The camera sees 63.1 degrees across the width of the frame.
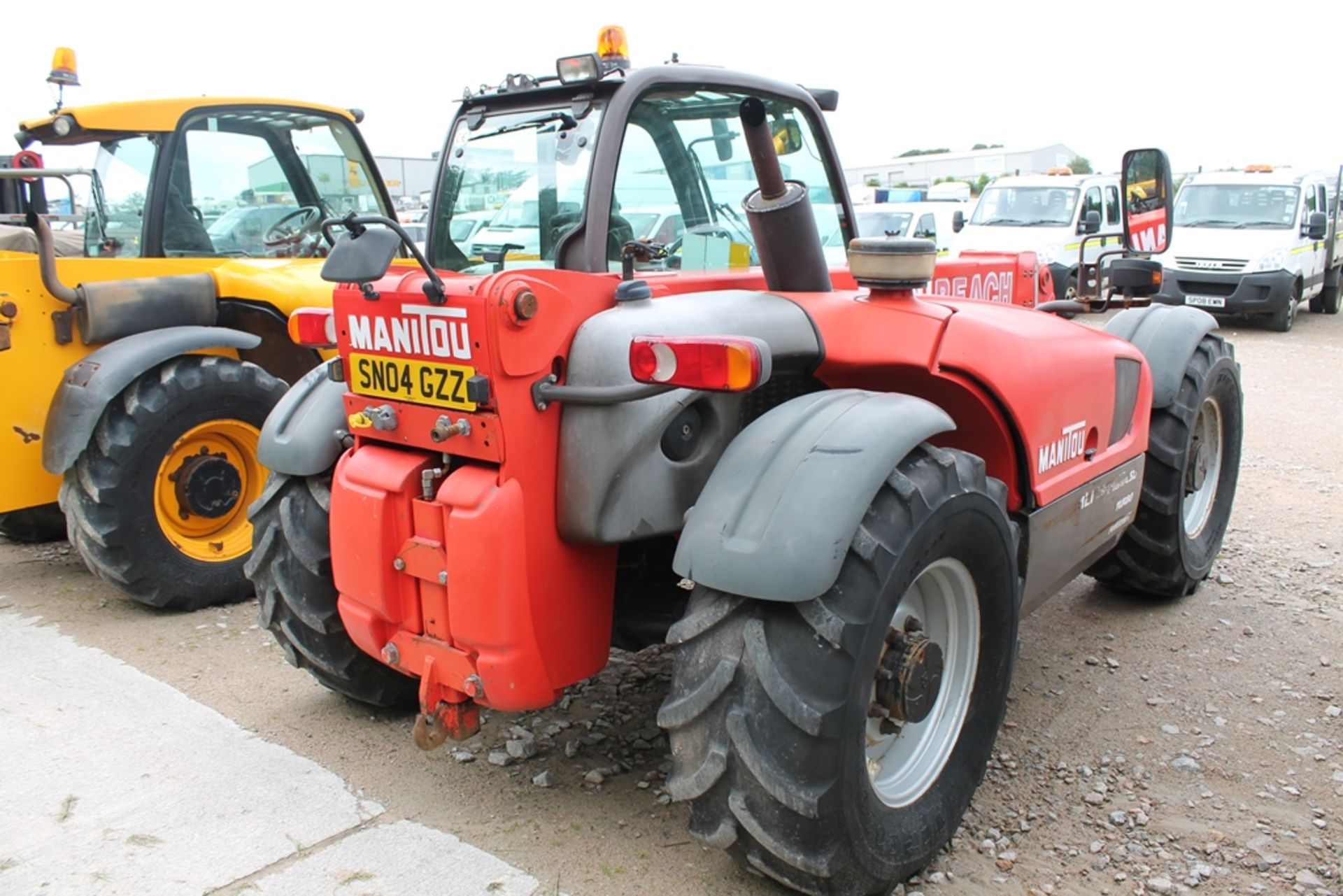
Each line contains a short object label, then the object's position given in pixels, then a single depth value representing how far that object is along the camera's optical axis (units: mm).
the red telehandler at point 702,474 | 2371
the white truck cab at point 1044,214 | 15180
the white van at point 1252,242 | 14234
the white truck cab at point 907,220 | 15906
